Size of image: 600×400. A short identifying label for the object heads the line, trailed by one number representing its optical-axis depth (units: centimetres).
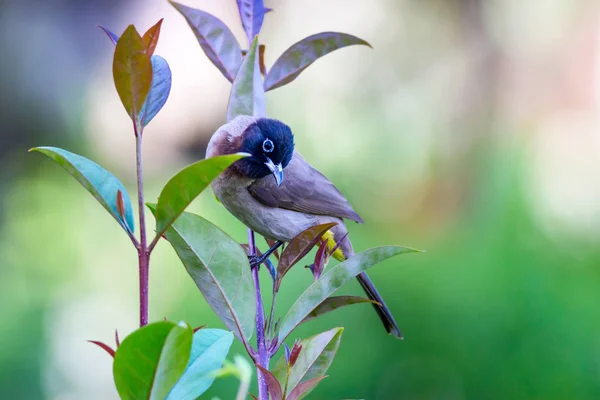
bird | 577
